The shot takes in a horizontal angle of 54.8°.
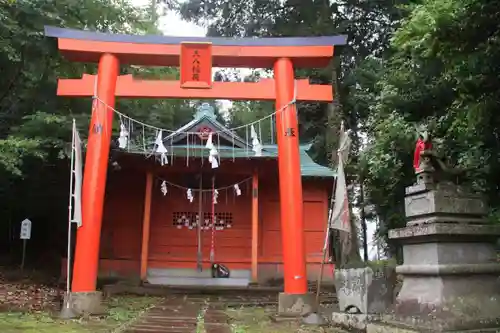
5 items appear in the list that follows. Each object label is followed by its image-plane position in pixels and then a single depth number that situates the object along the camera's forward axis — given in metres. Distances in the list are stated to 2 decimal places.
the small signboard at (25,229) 13.95
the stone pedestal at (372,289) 6.58
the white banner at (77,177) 8.75
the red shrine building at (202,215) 14.79
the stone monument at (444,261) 5.01
